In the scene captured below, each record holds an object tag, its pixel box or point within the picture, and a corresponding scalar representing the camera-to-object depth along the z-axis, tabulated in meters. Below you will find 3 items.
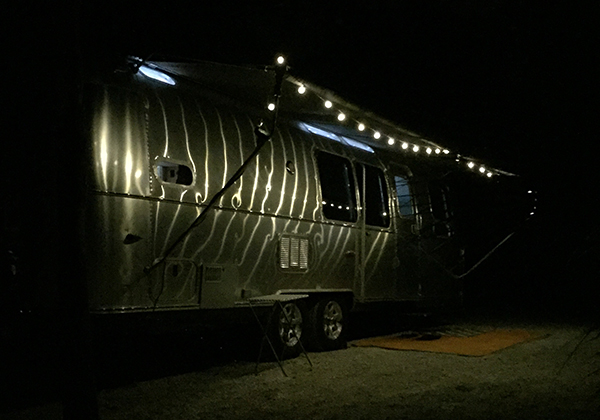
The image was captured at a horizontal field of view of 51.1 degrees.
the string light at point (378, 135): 7.29
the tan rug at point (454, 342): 9.57
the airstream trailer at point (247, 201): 6.35
